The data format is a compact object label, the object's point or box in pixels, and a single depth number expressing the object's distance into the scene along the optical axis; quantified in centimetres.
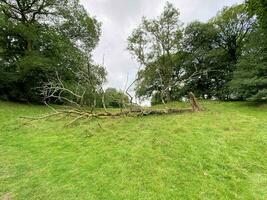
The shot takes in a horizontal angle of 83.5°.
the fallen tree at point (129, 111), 577
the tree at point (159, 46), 1310
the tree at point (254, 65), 725
